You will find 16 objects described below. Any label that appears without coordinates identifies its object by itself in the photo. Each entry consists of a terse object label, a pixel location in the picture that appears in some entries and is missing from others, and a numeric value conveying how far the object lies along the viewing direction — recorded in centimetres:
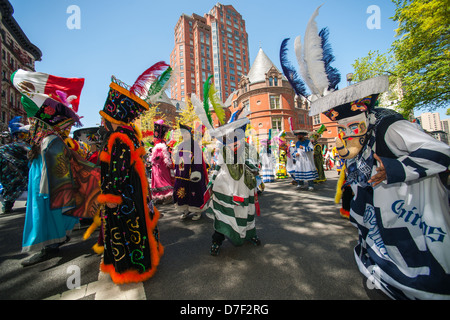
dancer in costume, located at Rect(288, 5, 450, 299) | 149
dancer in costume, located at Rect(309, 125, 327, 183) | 861
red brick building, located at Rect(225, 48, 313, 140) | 3312
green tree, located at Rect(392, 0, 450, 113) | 902
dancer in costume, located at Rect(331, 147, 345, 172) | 1287
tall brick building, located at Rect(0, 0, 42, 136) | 2295
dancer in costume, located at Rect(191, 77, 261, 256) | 273
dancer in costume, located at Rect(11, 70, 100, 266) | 264
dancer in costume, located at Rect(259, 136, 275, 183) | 1061
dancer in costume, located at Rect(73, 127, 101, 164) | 525
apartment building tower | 6309
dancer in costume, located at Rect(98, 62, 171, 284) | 209
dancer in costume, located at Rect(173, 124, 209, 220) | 457
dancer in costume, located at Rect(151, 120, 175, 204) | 591
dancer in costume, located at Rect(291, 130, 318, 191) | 778
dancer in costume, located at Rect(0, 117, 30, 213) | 525
